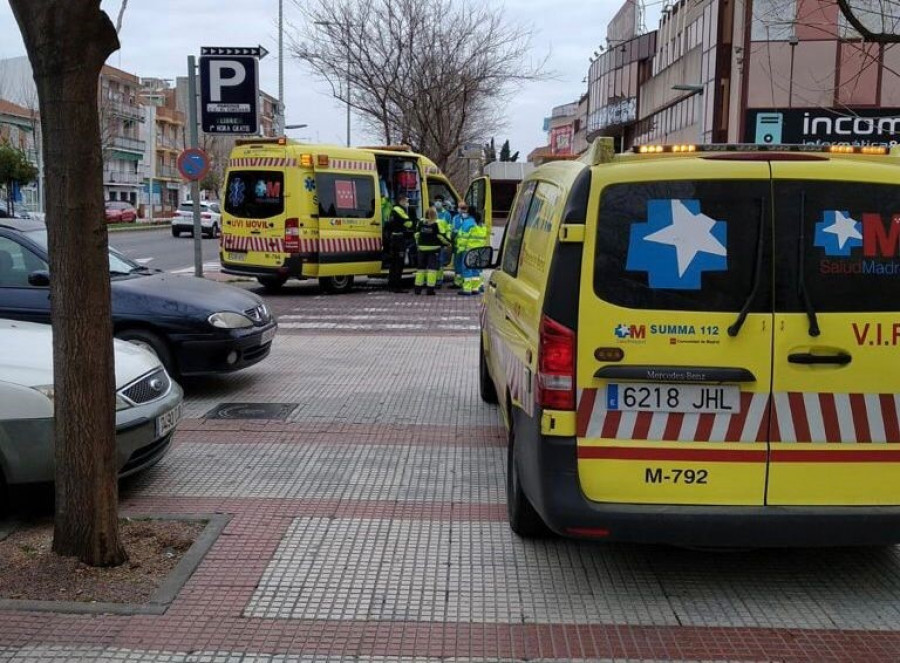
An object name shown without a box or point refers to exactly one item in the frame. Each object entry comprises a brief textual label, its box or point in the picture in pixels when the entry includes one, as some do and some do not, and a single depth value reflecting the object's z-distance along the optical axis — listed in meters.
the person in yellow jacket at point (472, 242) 18.09
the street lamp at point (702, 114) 35.55
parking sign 14.59
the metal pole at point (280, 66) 30.62
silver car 4.96
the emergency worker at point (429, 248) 17.56
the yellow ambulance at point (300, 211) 16.80
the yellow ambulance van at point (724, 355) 3.86
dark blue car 8.05
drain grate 7.80
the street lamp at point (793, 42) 27.89
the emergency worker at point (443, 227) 18.47
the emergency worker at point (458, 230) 18.38
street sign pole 15.00
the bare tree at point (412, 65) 29.11
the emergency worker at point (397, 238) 18.30
